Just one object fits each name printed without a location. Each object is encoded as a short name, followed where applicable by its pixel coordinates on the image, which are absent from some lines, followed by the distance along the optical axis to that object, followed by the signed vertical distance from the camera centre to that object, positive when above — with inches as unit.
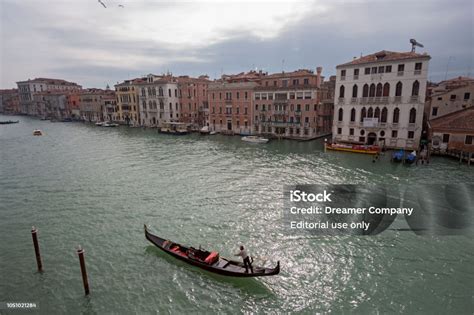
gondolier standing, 386.3 -206.4
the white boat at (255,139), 1582.2 -146.8
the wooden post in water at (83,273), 365.7 -217.1
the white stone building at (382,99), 1187.9 +77.6
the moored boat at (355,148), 1194.6 -150.7
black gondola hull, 380.8 -225.1
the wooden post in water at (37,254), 413.7 -218.3
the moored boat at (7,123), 2949.8 -108.6
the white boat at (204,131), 1995.6 -125.0
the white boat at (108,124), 2701.8 -105.1
